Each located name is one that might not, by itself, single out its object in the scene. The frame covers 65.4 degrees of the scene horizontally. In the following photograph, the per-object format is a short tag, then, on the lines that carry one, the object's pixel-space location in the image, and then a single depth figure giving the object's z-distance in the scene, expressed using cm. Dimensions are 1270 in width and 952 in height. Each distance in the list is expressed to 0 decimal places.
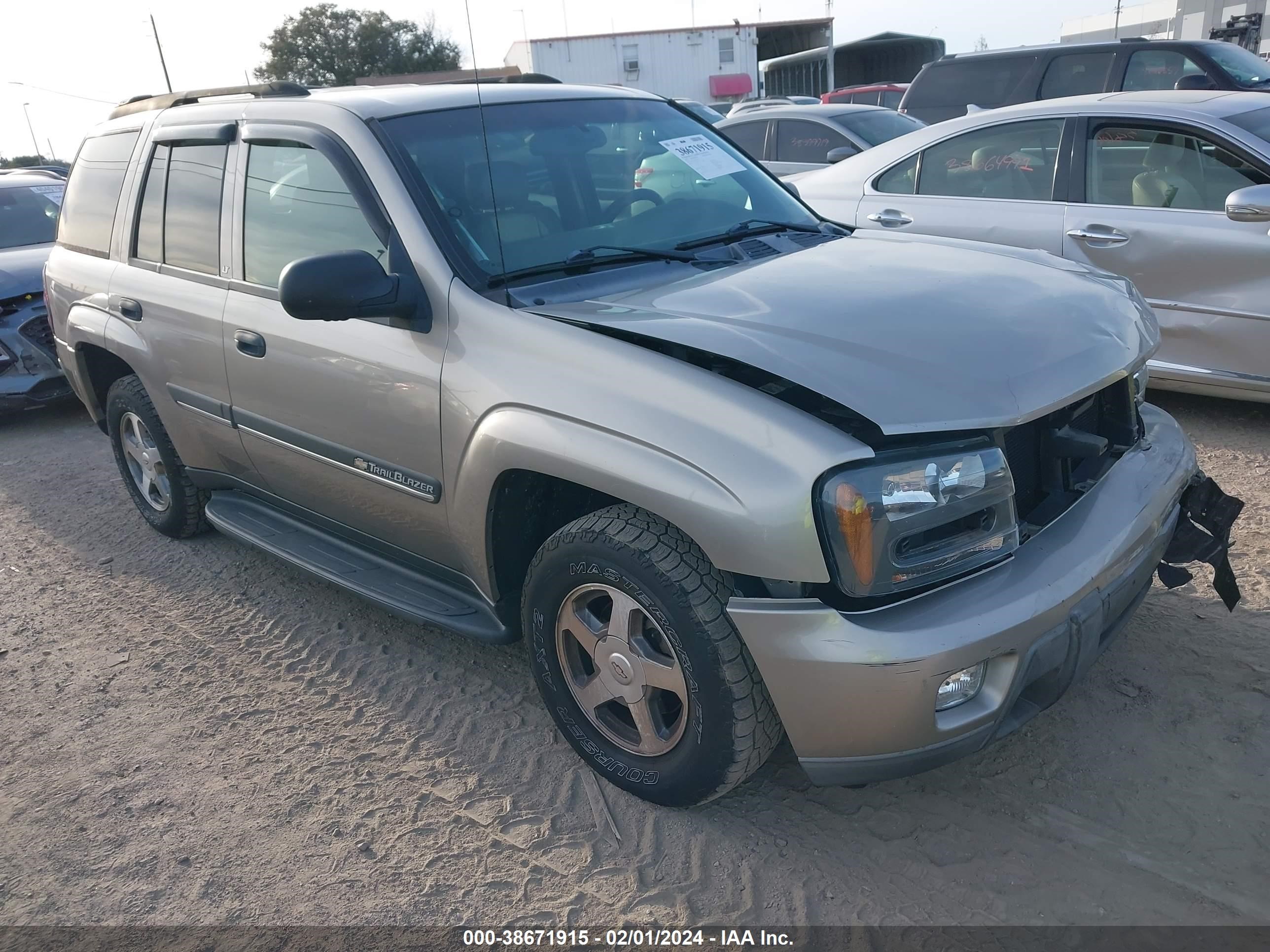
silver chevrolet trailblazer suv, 212
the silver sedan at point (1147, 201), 450
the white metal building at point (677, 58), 3609
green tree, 4712
